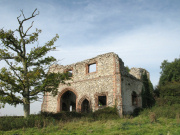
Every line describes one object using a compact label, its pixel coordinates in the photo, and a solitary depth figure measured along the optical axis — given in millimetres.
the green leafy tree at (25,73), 10975
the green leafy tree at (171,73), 20453
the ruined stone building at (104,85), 14867
